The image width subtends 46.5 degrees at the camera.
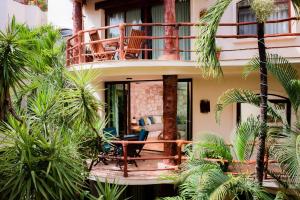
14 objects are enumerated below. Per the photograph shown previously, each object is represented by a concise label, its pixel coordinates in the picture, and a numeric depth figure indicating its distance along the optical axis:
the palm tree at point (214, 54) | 6.55
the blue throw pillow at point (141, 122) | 16.15
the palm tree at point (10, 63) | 5.46
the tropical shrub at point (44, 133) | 4.85
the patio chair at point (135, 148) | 10.02
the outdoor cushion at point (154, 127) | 16.95
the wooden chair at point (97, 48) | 11.45
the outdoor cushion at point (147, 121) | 16.71
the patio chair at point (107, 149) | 9.87
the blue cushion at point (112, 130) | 12.03
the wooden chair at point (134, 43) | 10.57
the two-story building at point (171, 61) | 9.88
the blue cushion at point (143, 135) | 10.75
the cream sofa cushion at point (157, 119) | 17.64
